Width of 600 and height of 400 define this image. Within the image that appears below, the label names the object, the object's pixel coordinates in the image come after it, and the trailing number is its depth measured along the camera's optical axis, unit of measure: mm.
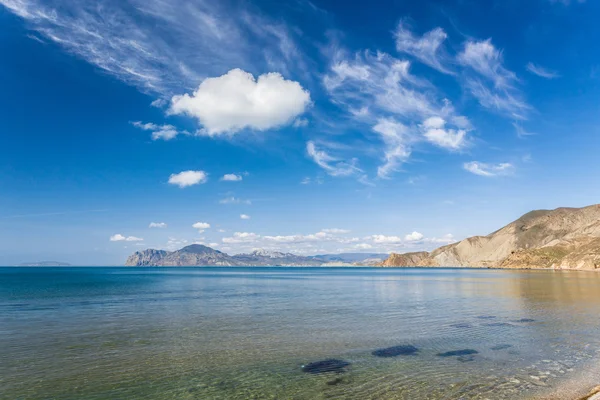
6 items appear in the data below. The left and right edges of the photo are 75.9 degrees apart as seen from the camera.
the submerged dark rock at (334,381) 17031
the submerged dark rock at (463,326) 31328
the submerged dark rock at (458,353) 21961
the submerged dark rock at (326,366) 19172
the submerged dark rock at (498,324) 32219
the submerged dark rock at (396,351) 22188
